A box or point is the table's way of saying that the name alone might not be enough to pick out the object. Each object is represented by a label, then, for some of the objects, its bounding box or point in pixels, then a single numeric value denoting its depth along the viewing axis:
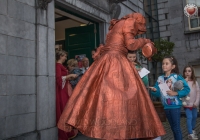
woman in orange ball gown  2.85
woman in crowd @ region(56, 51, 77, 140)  5.38
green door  7.85
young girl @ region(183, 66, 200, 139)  5.57
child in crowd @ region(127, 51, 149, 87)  4.84
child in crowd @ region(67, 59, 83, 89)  6.02
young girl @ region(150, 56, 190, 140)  3.91
